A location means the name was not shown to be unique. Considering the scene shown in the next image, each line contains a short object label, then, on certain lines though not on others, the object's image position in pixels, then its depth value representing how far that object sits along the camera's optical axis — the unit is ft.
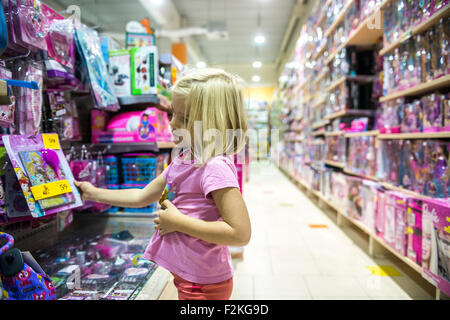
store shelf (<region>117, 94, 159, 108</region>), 5.18
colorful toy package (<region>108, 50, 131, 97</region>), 5.08
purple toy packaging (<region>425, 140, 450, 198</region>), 4.76
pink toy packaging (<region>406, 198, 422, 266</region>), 5.02
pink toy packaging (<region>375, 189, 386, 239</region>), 6.46
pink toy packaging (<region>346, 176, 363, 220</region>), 8.21
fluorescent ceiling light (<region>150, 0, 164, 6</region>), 17.93
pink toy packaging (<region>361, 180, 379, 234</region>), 7.02
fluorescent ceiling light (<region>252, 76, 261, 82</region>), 37.28
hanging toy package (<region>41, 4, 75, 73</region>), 3.02
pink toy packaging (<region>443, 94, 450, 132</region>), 4.73
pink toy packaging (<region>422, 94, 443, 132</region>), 4.98
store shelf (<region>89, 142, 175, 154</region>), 5.12
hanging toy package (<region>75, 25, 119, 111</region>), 4.01
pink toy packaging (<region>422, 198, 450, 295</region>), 4.08
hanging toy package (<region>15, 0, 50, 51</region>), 2.76
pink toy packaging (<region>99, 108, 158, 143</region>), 5.20
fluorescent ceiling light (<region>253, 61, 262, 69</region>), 37.05
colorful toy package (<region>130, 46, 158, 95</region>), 5.14
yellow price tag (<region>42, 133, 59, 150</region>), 3.01
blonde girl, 2.24
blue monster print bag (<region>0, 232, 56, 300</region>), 1.92
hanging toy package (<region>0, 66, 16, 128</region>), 2.55
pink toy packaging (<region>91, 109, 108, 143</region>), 5.27
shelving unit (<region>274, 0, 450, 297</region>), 5.46
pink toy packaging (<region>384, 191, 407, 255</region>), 5.59
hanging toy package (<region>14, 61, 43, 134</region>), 2.84
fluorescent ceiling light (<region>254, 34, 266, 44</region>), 26.43
